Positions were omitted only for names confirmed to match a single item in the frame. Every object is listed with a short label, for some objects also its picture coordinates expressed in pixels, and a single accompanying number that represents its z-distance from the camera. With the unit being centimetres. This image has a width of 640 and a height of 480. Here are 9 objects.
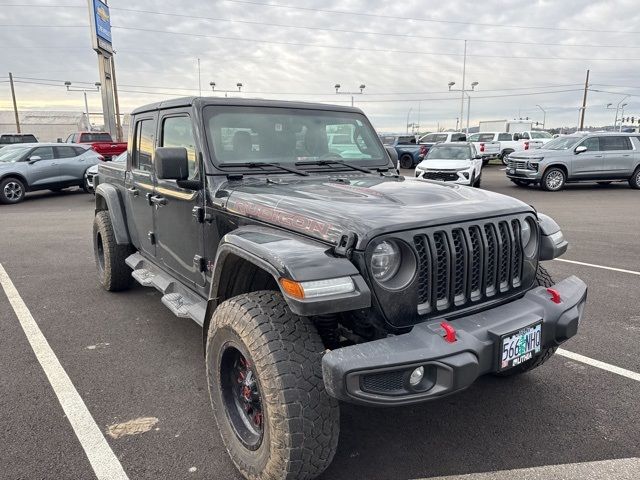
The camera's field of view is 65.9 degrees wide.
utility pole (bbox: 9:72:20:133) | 4854
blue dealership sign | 2178
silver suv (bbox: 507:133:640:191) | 1542
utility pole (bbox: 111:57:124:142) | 3306
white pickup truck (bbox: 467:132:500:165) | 2652
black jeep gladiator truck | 212
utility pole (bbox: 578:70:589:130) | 5078
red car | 1738
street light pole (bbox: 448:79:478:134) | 4934
